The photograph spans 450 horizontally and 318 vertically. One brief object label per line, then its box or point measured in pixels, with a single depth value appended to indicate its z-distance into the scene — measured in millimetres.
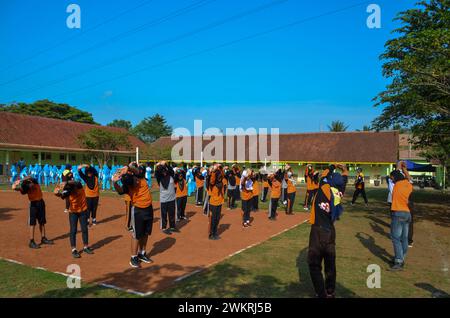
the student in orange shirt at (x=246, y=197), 10695
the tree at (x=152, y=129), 68938
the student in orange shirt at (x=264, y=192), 18028
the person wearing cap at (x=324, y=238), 4750
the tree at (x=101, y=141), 34688
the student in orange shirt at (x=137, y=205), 6324
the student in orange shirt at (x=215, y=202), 8734
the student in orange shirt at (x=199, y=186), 14061
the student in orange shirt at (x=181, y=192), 10840
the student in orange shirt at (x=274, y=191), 11875
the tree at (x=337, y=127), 58500
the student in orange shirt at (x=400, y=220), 6434
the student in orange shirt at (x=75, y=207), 6926
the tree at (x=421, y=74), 9984
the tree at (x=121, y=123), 83312
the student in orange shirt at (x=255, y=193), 12106
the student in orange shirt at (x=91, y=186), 9367
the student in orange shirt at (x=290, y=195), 13325
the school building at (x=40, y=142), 31500
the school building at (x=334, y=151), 36844
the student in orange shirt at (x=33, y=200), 7488
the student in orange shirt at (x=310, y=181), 12998
